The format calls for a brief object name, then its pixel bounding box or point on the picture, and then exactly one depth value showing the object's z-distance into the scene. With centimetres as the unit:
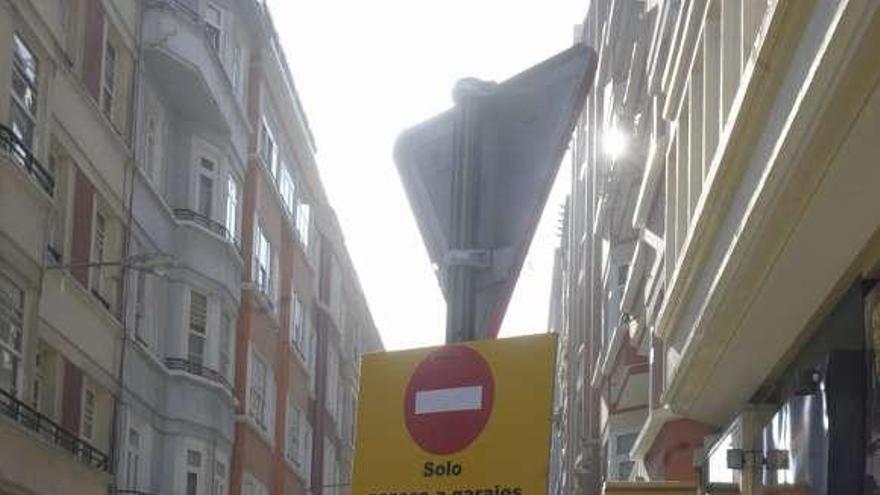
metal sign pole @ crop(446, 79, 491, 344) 512
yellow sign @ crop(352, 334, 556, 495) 484
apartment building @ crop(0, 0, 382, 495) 2241
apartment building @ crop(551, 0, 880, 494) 725
